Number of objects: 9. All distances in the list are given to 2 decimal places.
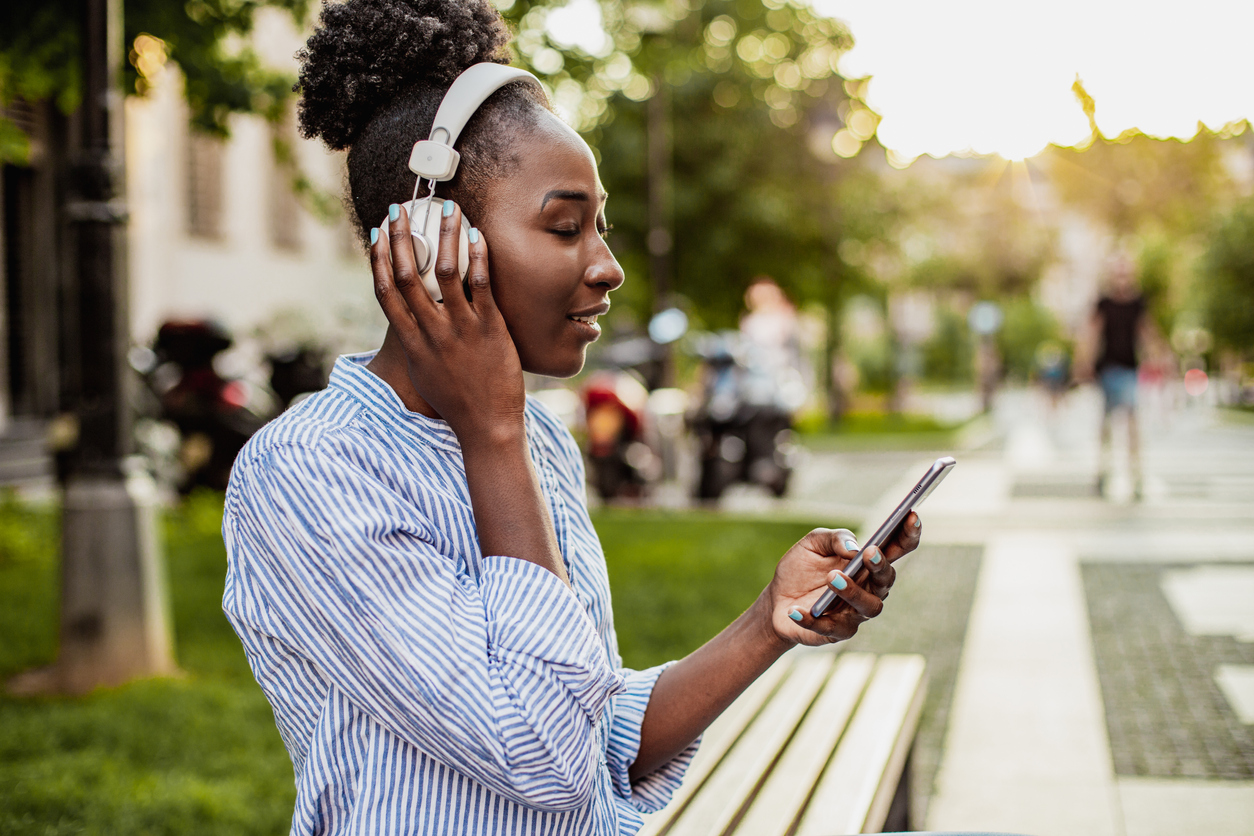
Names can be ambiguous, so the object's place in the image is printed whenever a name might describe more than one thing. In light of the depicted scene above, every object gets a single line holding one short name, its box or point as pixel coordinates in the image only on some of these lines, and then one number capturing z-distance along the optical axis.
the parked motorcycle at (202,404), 9.60
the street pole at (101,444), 4.47
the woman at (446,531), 1.19
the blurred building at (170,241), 15.76
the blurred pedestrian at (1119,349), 10.02
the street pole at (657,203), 15.86
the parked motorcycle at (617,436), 10.15
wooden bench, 2.09
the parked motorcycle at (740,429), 10.54
